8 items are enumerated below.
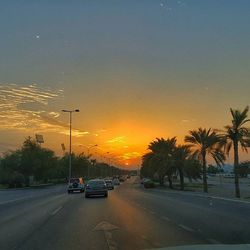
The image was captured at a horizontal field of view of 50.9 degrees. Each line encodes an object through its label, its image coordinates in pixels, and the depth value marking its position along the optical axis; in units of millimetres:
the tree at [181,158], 36255
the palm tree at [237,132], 23831
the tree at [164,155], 37651
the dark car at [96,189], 22696
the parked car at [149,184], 44833
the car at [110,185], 38301
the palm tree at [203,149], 29101
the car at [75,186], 31464
